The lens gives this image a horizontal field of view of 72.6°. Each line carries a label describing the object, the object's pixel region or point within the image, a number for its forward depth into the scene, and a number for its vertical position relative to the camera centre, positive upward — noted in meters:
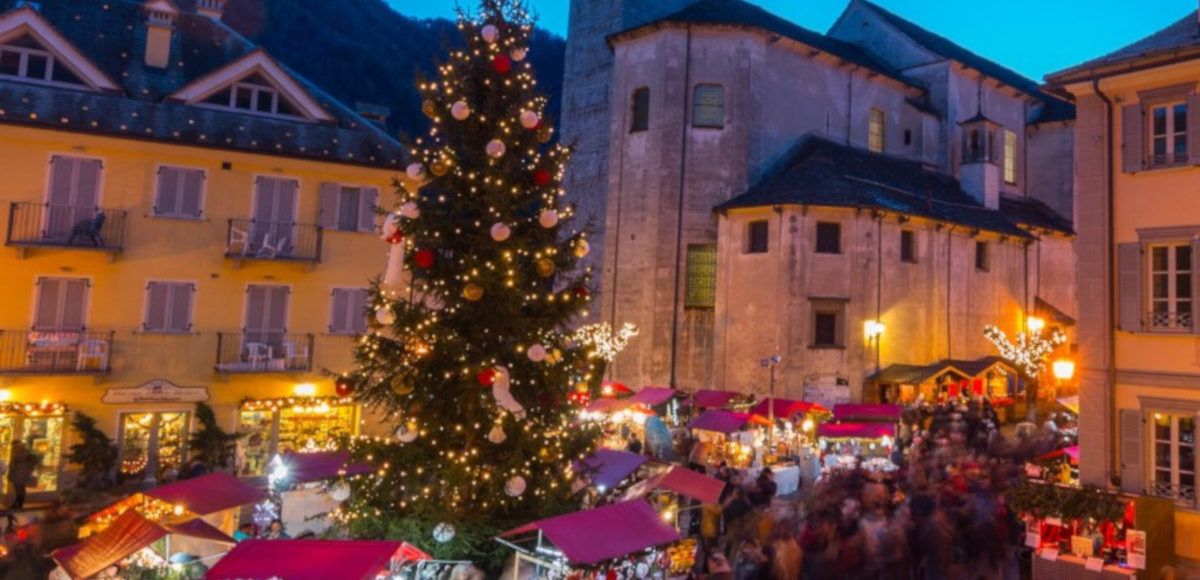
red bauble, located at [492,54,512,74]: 11.78 +3.95
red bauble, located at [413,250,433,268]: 11.40 +1.05
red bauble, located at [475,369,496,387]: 11.04 -0.54
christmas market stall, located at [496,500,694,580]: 9.65 -2.43
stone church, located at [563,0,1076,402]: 31.17 +5.67
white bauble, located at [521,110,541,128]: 11.51 +3.11
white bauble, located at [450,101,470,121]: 11.38 +3.13
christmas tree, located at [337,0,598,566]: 11.50 +0.17
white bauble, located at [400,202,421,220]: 11.46 +1.71
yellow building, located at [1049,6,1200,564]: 14.59 +1.96
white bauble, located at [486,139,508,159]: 11.29 +2.61
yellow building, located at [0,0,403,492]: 19.52 +2.24
